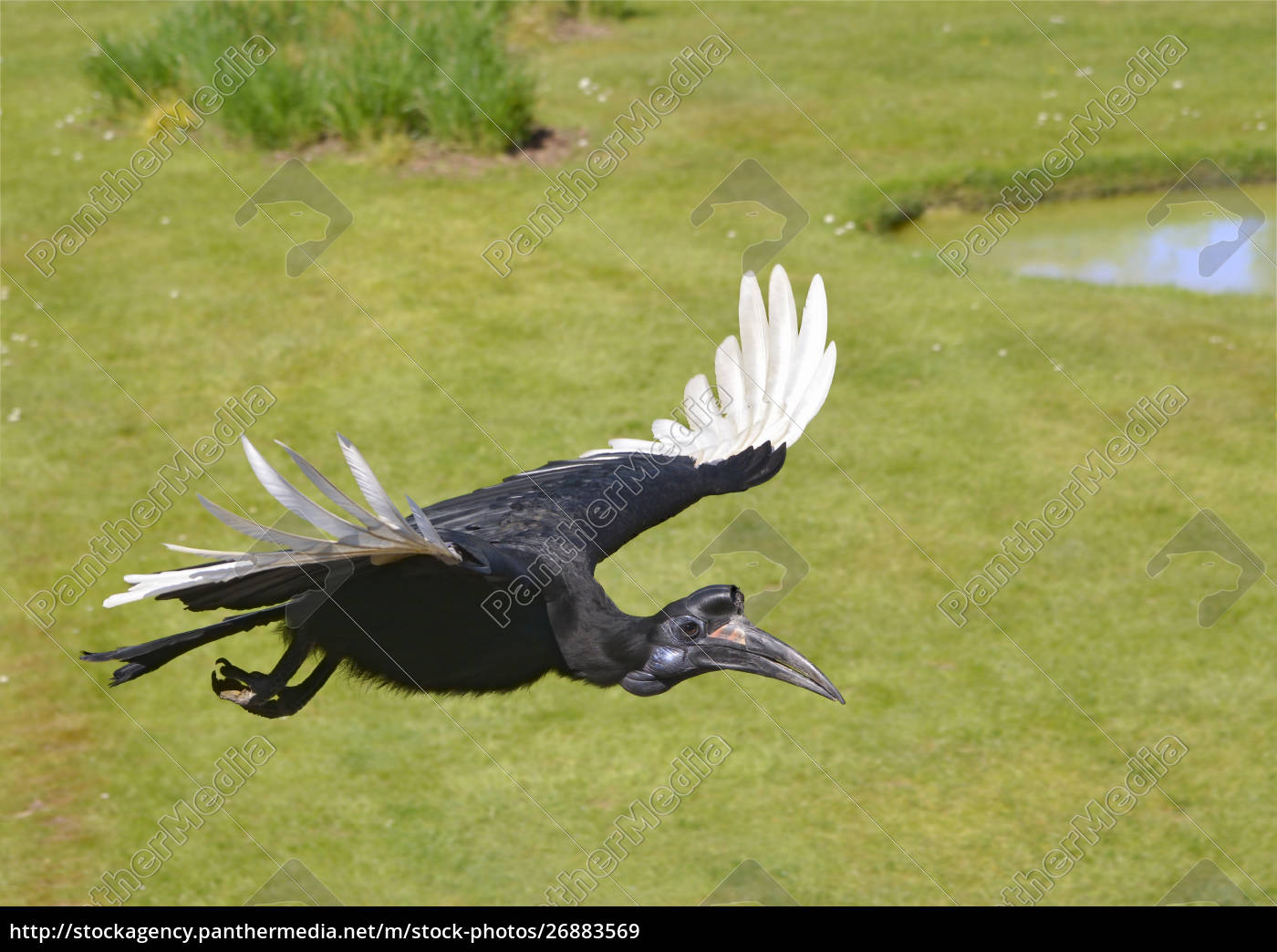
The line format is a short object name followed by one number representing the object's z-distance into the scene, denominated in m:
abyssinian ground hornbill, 9.30
